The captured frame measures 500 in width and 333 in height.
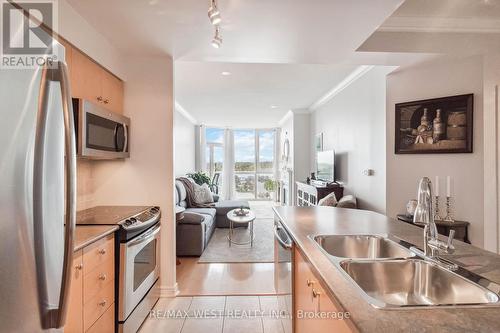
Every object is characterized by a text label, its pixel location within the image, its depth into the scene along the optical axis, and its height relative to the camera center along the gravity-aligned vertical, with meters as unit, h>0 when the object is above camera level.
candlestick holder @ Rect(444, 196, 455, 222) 2.61 -0.50
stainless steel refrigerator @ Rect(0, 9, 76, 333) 0.74 -0.10
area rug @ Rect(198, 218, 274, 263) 3.54 -1.30
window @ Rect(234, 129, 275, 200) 9.03 +0.12
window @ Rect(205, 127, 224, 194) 8.62 +0.54
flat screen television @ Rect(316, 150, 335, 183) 4.48 +0.01
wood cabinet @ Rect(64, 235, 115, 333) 1.39 -0.77
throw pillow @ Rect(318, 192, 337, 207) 3.62 -0.51
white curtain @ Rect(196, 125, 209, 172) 8.23 +0.55
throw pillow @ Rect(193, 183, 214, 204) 5.31 -0.63
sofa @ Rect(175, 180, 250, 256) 3.62 -1.00
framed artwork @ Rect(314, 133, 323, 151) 5.48 +0.56
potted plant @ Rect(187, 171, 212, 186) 6.55 -0.31
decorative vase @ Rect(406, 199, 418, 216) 2.21 -0.41
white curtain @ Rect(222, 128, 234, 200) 8.65 -0.06
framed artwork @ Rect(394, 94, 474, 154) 2.62 +0.46
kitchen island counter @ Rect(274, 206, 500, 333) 0.68 -0.43
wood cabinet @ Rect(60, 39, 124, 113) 1.82 +0.72
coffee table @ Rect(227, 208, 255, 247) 3.94 -0.84
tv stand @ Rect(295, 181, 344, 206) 4.28 -0.45
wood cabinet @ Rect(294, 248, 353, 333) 0.94 -0.63
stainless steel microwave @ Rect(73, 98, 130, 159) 1.76 +0.28
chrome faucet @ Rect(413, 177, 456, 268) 1.16 -0.26
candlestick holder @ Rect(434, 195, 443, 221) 2.70 -0.53
